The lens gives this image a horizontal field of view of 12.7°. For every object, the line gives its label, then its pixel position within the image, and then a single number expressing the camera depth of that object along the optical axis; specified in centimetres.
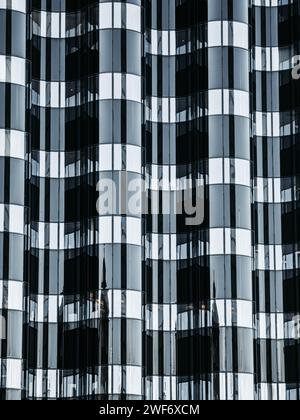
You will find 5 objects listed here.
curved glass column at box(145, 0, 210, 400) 8919
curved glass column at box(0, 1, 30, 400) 8569
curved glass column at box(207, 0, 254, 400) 8700
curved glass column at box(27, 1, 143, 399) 8700
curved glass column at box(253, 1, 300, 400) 9175
